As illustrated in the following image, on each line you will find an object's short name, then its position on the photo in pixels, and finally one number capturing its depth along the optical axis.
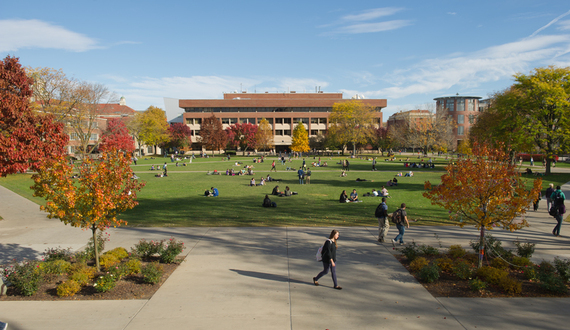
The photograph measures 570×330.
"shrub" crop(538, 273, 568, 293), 6.66
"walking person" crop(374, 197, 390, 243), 10.39
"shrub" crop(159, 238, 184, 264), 8.42
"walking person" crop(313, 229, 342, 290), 6.94
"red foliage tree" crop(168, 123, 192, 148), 83.06
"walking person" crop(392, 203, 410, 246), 10.11
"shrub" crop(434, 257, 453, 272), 7.88
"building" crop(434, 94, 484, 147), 104.62
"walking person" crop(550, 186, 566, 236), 11.16
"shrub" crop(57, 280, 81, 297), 6.61
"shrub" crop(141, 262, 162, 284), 7.12
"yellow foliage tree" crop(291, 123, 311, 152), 79.75
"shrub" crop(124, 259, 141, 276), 7.56
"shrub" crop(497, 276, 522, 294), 6.76
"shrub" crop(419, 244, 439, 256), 8.93
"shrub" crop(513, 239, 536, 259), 8.59
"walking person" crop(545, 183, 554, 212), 14.19
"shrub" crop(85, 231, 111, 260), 8.51
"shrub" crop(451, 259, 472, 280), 7.38
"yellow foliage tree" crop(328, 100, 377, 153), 73.69
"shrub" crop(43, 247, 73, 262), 8.12
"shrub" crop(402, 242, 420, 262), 8.57
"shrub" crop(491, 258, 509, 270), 7.97
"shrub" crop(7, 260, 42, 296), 6.64
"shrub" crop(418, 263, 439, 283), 7.23
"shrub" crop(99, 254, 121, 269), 7.91
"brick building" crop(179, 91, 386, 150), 95.94
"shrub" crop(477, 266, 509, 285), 7.05
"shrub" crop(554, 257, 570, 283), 7.19
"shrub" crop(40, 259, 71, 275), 7.52
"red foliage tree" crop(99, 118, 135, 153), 54.31
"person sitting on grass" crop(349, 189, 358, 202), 18.42
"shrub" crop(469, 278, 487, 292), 6.79
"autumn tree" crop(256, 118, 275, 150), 81.88
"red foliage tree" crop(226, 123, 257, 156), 84.00
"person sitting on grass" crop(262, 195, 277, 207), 17.11
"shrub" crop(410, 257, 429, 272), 7.82
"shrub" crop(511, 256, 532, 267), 8.03
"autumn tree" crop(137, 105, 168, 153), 77.75
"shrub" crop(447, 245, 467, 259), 8.70
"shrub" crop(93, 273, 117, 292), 6.70
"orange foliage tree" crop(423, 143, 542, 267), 7.29
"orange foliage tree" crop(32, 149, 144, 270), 7.10
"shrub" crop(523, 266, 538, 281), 7.22
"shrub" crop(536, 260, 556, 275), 7.22
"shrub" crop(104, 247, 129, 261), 8.51
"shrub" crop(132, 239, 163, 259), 8.72
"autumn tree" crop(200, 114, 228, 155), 78.31
